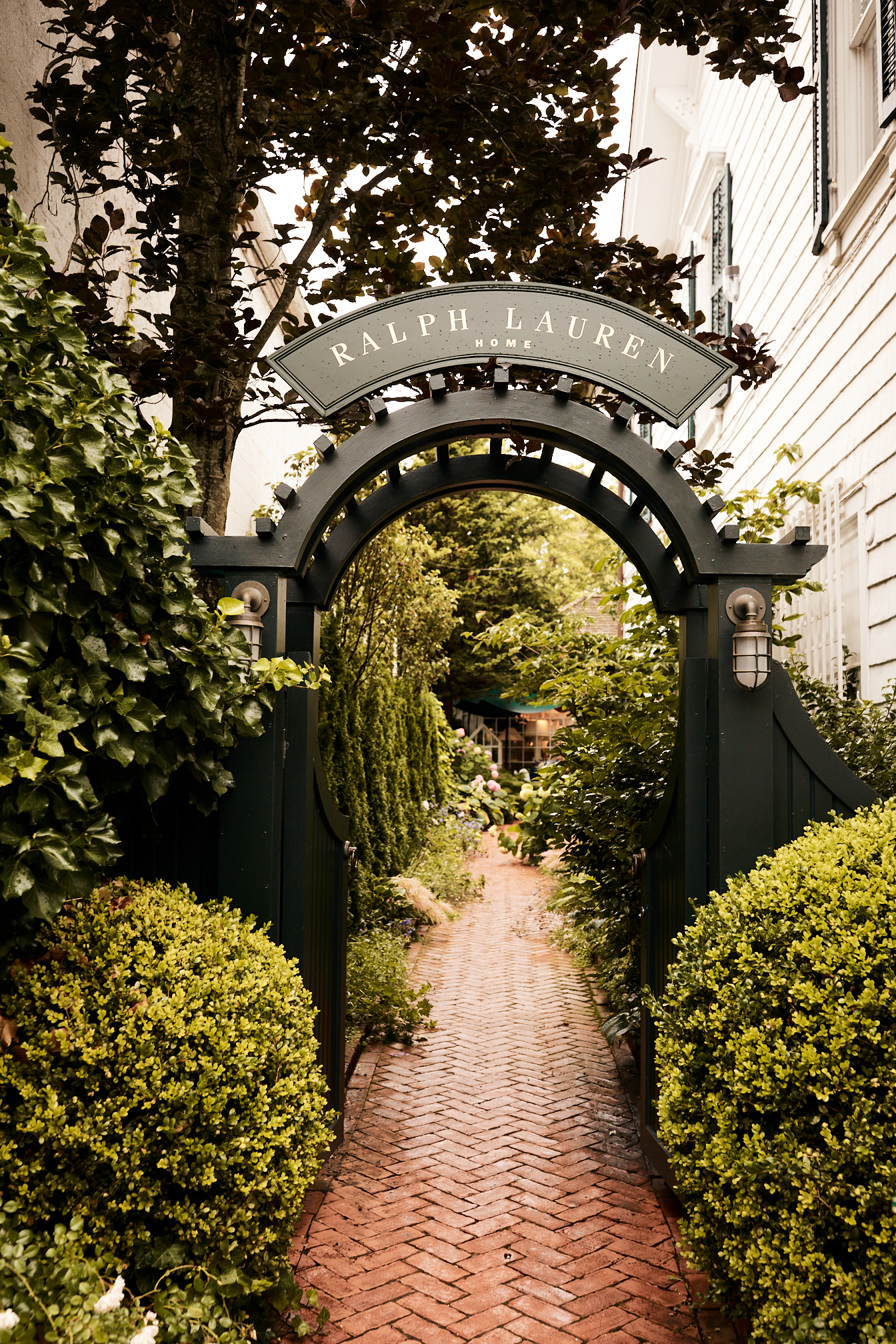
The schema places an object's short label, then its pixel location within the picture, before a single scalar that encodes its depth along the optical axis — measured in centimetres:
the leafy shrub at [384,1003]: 565
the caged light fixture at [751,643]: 345
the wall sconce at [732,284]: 830
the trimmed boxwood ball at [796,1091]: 232
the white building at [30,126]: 408
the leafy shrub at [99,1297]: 201
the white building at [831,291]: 491
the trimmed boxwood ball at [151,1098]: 237
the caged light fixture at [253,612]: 346
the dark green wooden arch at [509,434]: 353
